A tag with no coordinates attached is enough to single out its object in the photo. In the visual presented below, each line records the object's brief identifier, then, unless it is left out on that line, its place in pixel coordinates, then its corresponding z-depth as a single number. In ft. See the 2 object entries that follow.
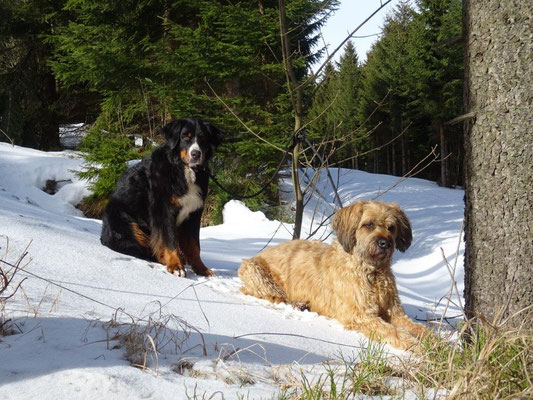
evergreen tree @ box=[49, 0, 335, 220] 37.45
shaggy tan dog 13.82
